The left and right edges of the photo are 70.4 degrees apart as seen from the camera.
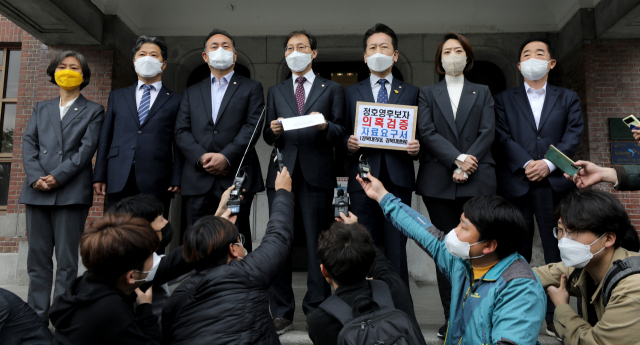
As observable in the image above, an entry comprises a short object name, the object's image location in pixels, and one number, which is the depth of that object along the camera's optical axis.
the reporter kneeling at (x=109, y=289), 2.03
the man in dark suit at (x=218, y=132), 3.86
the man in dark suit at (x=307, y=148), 3.61
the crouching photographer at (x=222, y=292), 2.21
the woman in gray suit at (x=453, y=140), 3.66
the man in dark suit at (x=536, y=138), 3.80
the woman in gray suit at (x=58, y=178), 4.01
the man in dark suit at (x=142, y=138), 4.06
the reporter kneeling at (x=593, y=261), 2.25
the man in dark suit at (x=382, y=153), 3.75
